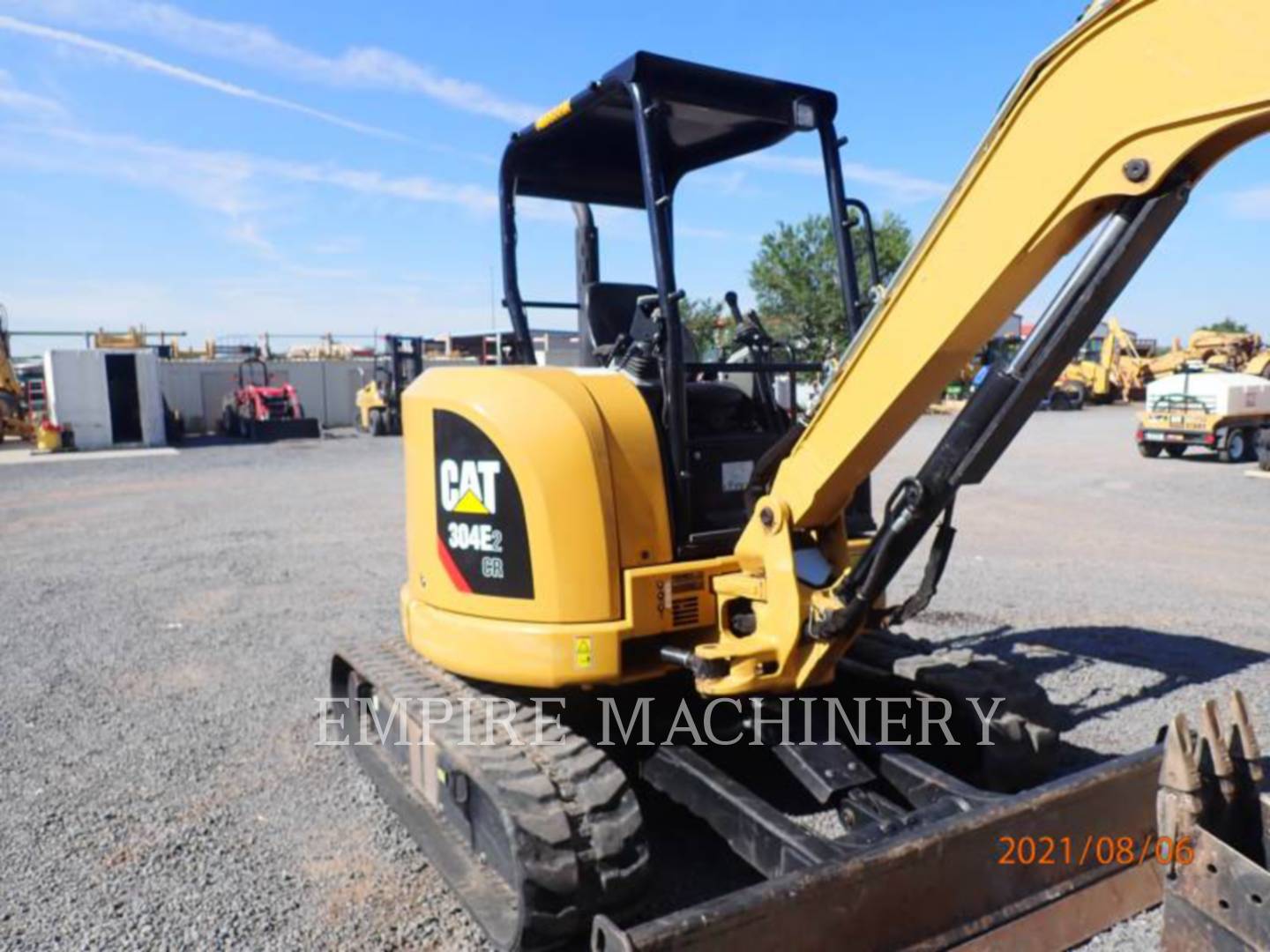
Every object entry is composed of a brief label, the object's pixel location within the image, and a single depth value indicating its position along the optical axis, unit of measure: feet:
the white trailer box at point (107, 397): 75.77
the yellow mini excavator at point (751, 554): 8.13
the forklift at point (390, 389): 84.38
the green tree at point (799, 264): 103.55
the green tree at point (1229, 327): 226.17
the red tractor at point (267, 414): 82.53
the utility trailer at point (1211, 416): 59.31
